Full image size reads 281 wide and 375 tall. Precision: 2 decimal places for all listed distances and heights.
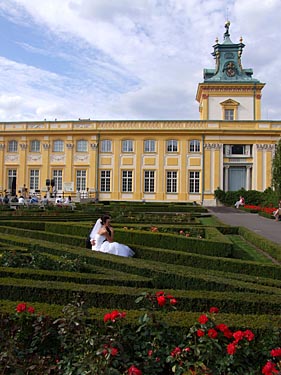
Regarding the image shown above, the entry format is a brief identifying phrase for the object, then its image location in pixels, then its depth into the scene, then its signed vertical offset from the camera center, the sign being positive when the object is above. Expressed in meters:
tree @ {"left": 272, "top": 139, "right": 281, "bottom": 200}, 26.61 +1.48
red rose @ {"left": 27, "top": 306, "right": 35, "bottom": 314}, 3.31 -1.00
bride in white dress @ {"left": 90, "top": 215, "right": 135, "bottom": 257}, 7.47 -0.99
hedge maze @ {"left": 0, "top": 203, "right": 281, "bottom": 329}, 3.97 -1.10
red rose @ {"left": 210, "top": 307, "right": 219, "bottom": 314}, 3.28 -0.99
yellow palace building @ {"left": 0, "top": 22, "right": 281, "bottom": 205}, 37.31 +3.44
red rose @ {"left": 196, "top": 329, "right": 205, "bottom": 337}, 2.94 -1.05
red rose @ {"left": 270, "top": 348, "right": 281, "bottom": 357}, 2.79 -1.13
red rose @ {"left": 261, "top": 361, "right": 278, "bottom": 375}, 2.61 -1.18
